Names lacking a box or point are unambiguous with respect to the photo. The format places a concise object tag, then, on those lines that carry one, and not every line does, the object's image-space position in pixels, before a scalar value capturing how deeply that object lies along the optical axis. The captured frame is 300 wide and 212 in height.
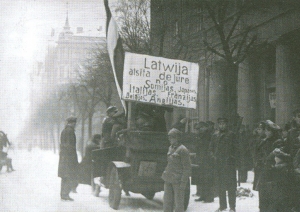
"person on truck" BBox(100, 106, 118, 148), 12.91
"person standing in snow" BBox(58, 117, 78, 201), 12.49
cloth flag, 12.06
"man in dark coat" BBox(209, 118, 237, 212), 10.20
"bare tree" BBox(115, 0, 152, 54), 23.02
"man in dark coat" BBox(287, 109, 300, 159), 9.14
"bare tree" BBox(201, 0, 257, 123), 13.09
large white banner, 10.52
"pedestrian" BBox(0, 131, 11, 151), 20.77
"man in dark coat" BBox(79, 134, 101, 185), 13.28
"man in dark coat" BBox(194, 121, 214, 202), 11.88
